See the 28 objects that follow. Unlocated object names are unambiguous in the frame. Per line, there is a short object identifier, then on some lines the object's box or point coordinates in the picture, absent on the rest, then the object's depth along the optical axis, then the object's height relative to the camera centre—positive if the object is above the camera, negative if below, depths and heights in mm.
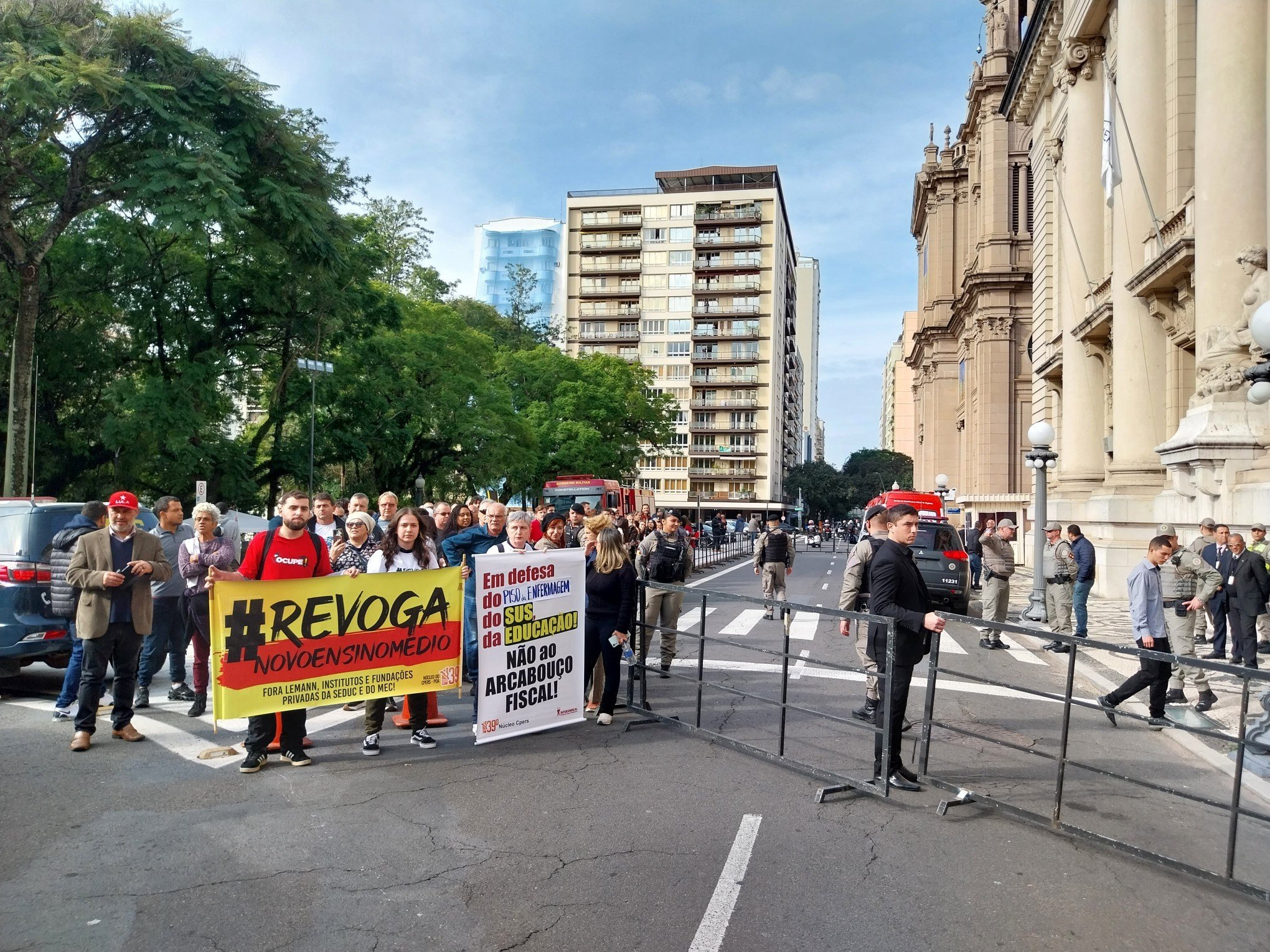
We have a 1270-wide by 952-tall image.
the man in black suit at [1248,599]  11153 -1278
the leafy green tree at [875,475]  111312 +1272
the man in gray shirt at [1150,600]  8867 -1048
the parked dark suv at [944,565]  18156 -1521
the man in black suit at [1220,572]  12648 -1076
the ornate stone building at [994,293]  51219 +11230
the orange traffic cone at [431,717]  8250 -2150
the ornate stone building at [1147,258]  17531 +5615
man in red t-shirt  6910 -691
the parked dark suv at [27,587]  8891 -1117
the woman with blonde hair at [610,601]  8258 -1066
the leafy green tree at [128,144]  19922 +7849
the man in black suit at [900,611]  6391 -859
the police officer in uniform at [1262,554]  13445 -907
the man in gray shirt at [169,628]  9016 -1520
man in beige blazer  7277 -1036
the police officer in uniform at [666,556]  12320 -991
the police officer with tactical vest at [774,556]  16844 -1309
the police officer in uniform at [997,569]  15250 -1330
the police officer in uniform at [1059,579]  14508 -1412
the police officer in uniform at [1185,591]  10648 -1177
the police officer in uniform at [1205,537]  13844 -685
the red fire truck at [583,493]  35562 -459
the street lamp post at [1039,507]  18078 -359
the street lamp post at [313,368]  27000 +3147
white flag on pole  22734 +8189
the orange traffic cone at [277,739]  7316 -2092
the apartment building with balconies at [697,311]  95875 +17896
